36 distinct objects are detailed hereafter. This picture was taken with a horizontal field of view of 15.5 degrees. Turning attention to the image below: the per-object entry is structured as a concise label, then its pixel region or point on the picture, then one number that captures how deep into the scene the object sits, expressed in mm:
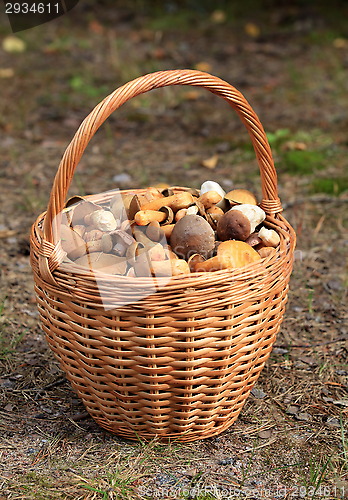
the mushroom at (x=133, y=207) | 1695
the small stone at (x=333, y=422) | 1708
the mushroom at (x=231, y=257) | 1601
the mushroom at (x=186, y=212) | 1692
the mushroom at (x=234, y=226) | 1655
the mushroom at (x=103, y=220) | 1657
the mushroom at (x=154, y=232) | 1643
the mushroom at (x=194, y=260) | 1619
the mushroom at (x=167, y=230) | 1667
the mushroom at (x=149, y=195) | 1740
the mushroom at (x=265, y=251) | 1649
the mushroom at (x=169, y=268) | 1568
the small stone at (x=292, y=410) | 1737
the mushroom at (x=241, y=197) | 1769
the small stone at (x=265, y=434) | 1686
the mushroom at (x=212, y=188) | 1770
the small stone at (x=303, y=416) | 1722
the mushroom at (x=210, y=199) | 1742
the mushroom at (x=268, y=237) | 1677
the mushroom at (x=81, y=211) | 1704
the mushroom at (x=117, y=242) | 1628
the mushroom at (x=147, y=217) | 1669
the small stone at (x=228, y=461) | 1634
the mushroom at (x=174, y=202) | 1707
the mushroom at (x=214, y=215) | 1707
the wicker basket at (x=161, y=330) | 1548
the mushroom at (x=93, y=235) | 1652
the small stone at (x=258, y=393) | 1776
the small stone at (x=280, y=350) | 1873
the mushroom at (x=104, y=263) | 1588
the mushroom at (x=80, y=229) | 1669
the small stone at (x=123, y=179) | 2485
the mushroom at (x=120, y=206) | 1705
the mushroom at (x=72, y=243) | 1621
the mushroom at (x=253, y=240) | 1680
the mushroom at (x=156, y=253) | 1589
